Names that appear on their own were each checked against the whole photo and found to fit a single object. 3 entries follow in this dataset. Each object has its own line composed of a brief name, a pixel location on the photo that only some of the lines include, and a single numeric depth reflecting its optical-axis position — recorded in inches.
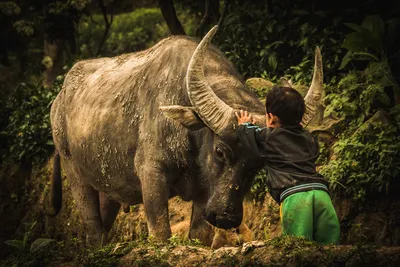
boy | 444.9
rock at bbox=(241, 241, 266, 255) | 414.6
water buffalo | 527.3
